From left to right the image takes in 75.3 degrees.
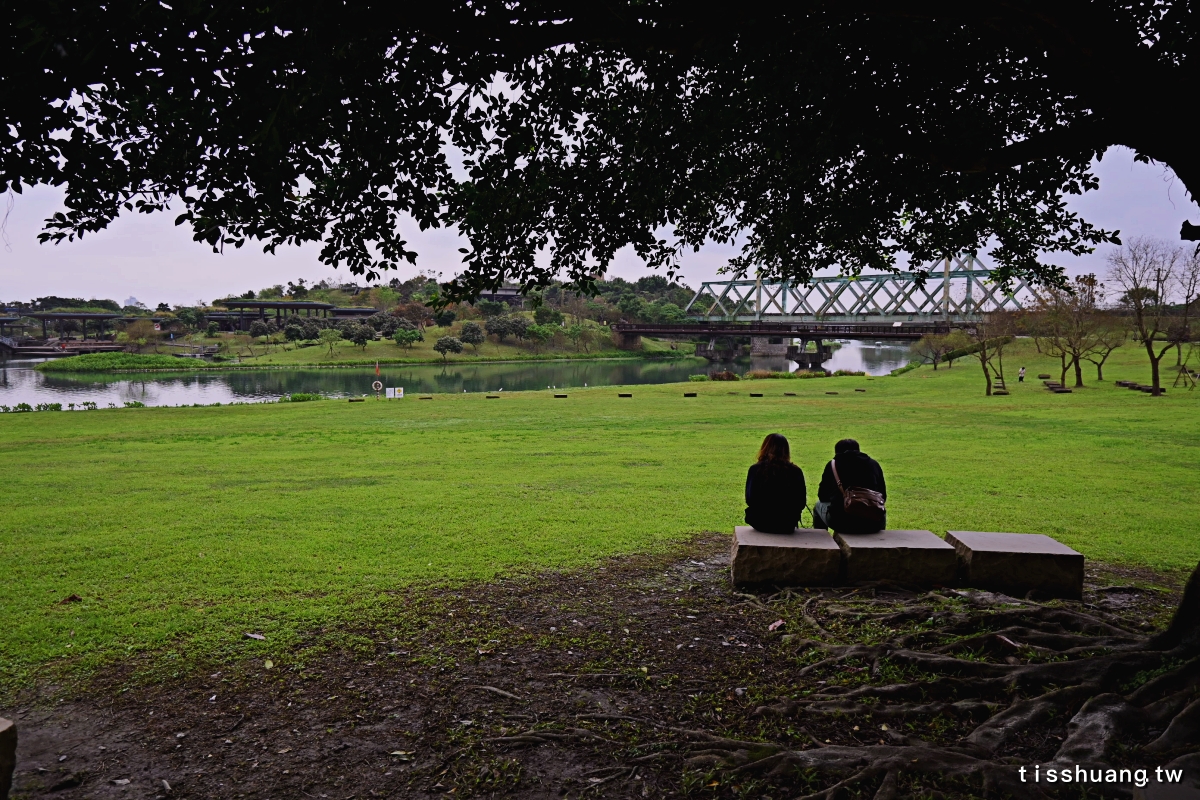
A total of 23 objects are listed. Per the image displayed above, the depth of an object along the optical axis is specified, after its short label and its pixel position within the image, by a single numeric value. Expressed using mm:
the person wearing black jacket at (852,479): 6387
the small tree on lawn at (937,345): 53738
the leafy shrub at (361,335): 78312
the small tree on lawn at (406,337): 80312
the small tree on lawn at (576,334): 96312
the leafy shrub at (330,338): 80625
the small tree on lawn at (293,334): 83231
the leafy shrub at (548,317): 95562
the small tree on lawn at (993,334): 39094
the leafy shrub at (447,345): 80312
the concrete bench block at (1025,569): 5863
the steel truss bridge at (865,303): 85938
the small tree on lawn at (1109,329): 36375
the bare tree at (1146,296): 30141
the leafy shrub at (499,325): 88000
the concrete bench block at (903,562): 6012
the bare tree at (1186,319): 31703
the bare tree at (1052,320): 35469
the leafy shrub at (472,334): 83188
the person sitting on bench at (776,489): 6215
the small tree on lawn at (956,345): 46969
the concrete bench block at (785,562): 6070
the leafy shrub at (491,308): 102125
